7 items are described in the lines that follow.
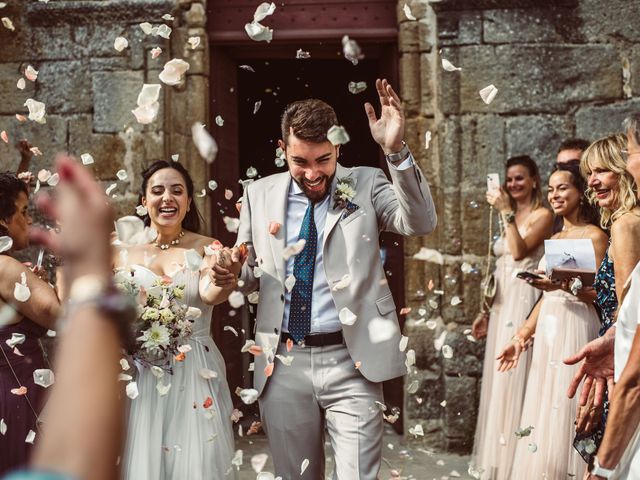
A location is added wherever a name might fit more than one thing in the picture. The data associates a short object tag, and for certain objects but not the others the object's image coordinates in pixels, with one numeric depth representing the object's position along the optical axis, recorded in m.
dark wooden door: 6.11
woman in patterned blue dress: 3.16
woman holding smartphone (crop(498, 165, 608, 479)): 4.27
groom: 3.34
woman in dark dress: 3.60
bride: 3.75
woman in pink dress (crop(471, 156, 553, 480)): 4.98
